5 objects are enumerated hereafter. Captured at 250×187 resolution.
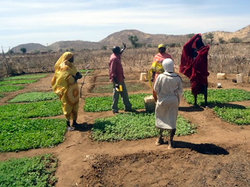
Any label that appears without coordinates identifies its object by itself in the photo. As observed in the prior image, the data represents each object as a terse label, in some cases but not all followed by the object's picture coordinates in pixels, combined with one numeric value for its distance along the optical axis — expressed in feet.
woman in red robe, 25.54
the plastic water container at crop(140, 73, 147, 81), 45.38
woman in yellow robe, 20.81
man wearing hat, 24.61
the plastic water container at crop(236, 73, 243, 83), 38.81
